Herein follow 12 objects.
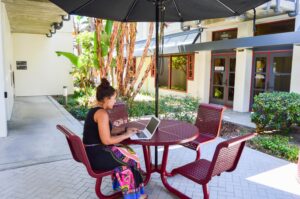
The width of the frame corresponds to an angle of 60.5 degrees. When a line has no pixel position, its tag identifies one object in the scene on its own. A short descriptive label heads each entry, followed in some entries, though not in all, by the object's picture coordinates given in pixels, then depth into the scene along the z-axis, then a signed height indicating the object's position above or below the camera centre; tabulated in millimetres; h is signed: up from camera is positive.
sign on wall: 13139 +275
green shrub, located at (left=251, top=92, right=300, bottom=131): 6496 -975
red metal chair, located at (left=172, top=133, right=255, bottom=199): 2783 -1095
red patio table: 3189 -845
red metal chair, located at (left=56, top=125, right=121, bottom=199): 2784 -986
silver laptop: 3326 -807
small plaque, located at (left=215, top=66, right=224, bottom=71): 11719 +200
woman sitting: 2998 -935
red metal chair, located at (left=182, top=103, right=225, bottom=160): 4180 -893
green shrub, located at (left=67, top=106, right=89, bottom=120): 8523 -1419
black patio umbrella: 3947 +1059
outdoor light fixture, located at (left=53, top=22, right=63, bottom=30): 10850 +1936
